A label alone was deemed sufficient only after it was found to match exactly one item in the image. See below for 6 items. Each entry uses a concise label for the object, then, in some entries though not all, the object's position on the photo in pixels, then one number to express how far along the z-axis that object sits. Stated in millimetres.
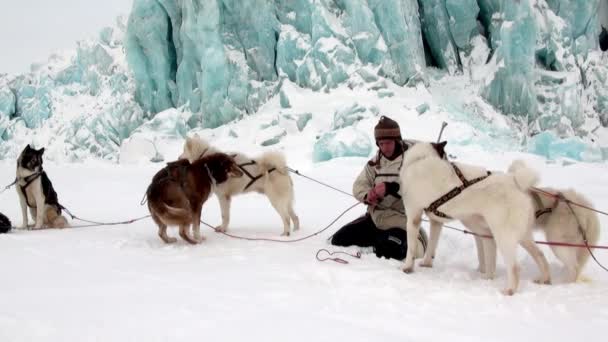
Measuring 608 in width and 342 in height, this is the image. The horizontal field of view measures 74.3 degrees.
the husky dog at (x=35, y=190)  4316
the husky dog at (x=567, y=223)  2598
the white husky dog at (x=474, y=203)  2375
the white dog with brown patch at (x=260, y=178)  4262
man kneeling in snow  3184
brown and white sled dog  3492
